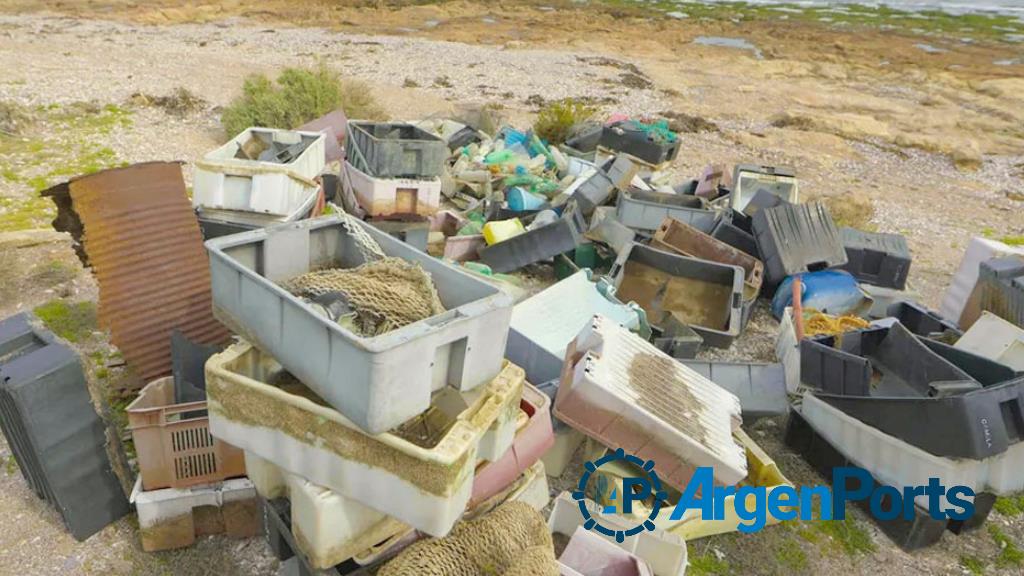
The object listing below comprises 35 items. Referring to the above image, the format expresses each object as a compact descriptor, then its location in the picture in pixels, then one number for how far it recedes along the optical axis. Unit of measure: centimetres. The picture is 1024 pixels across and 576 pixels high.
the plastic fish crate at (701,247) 550
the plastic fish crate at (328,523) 234
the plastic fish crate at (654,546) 298
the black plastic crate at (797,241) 552
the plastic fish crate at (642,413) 312
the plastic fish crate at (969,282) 513
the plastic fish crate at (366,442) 218
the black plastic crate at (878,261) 580
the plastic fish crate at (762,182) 687
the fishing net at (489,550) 240
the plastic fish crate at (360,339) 206
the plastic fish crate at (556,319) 401
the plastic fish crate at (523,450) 288
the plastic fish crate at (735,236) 584
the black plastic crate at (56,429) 266
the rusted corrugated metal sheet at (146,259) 352
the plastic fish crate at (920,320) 483
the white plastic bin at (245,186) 449
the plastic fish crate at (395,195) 555
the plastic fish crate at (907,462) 329
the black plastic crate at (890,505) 342
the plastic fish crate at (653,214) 603
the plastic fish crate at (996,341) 415
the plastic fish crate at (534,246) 558
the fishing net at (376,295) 248
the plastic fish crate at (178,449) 277
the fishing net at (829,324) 480
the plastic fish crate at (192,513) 288
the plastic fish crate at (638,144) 810
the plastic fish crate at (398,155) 570
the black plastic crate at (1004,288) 461
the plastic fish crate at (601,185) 647
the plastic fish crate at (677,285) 538
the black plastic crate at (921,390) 313
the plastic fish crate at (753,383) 404
